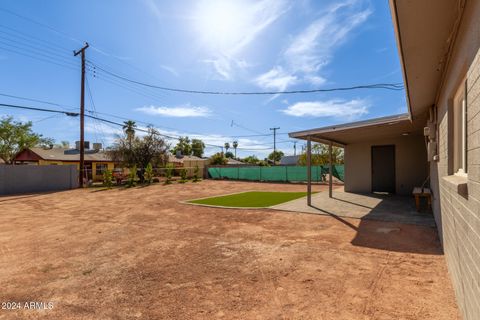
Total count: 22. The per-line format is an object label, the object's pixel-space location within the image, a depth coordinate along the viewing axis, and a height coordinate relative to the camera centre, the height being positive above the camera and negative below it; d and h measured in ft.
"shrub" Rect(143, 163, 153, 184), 68.95 -2.57
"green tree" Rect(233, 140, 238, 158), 241.55 +18.05
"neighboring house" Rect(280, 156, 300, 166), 148.51 +2.39
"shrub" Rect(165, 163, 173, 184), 69.00 -2.90
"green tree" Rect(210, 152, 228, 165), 119.65 +2.08
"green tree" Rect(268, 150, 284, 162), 240.81 +8.45
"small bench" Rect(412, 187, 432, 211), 24.64 -2.68
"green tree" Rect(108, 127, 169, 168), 73.77 +3.88
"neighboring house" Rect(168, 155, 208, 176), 114.54 +0.90
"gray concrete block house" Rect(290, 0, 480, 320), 6.10 +2.44
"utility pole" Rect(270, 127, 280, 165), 151.08 +15.00
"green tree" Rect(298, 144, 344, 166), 96.47 +3.36
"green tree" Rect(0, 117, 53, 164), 102.78 +10.15
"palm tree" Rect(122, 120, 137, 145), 109.25 +16.40
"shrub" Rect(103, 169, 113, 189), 60.13 -3.33
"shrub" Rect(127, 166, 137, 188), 64.36 -3.55
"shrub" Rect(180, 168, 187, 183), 75.09 -3.05
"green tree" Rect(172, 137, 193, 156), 182.24 +10.93
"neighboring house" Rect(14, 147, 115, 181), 80.38 +1.71
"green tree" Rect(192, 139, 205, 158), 188.96 +11.89
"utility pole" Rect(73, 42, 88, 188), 60.08 +13.49
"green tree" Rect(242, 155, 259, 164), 186.29 +3.67
